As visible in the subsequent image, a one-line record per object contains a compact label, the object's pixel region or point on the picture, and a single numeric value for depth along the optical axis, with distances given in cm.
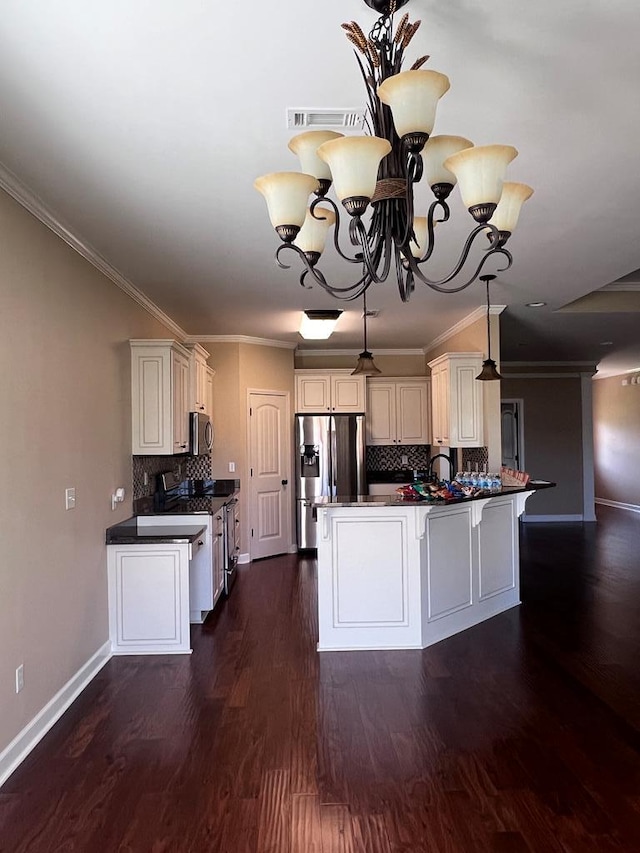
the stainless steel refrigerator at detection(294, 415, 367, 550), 747
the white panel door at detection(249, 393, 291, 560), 701
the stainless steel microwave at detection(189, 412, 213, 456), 550
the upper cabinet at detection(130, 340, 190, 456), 458
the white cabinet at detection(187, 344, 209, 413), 545
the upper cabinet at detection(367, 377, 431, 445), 792
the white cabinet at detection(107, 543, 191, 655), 399
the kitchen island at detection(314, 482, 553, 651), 404
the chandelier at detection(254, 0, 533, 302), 153
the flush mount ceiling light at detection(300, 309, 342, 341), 580
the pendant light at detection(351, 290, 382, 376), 479
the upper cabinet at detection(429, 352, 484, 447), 570
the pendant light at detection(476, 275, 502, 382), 495
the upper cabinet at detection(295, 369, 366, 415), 762
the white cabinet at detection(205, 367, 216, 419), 641
